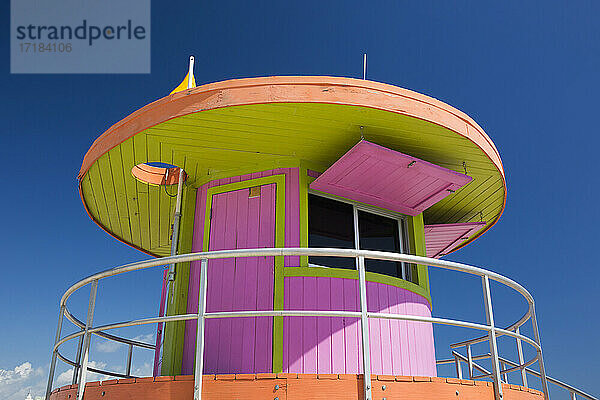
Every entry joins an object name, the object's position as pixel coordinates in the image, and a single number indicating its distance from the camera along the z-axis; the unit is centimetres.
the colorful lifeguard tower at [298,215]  544
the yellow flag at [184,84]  775
